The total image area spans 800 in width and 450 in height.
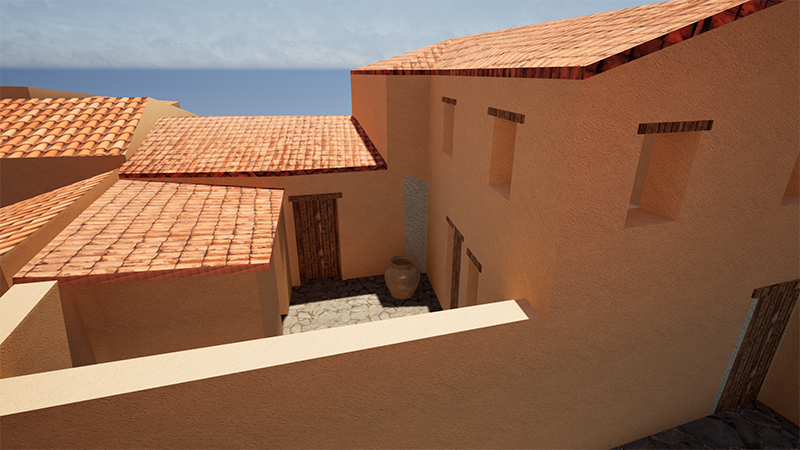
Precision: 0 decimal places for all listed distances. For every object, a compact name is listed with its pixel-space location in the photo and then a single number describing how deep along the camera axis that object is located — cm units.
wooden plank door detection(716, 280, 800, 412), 672
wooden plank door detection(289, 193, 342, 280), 1206
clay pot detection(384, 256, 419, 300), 1158
